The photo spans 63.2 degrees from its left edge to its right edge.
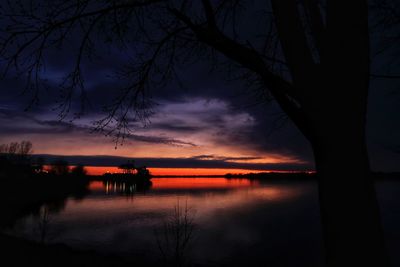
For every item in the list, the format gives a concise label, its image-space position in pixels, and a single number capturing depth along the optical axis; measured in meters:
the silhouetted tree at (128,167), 149.50
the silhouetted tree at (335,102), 2.31
